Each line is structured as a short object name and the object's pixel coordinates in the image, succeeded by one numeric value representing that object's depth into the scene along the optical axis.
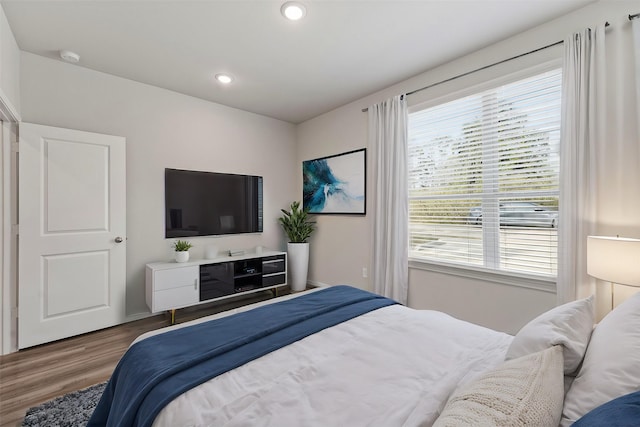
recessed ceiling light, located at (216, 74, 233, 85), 3.01
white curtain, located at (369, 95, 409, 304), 3.10
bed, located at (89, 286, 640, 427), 0.73
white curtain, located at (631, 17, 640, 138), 1.83
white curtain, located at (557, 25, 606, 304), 1.97
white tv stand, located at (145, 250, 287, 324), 2.94
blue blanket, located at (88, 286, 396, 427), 0.99
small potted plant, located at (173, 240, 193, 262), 3.21
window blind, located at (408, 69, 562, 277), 2.27
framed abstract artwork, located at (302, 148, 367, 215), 3.67
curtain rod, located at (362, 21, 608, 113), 2.19
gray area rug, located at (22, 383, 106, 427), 1.61
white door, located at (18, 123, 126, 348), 2.50
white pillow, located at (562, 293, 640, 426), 0.73
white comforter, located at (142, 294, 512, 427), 0.86
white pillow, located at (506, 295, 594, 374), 0.92
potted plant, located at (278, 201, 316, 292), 4.13
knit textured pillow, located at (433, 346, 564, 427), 0.60
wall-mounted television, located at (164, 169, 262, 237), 3.38
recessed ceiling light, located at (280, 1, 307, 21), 1.99
